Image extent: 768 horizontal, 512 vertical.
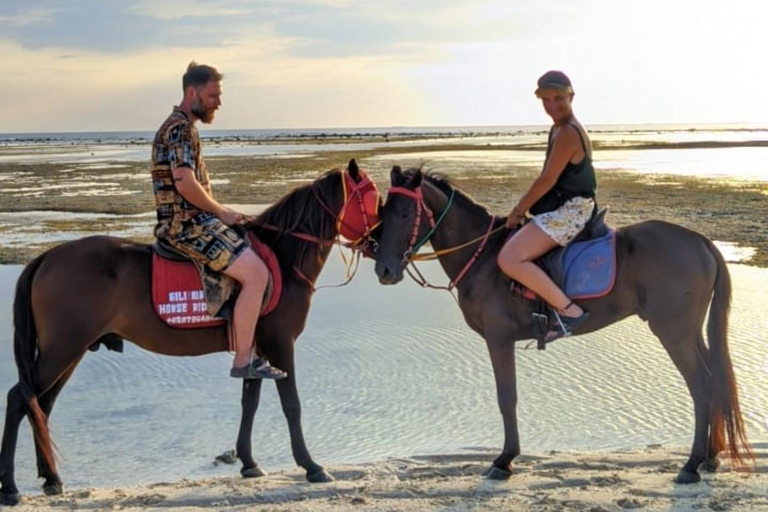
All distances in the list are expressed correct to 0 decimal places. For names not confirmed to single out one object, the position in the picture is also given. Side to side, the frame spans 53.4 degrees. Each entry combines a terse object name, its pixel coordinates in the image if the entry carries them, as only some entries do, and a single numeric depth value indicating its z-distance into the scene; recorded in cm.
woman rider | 503
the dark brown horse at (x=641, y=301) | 502
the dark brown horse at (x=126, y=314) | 486
